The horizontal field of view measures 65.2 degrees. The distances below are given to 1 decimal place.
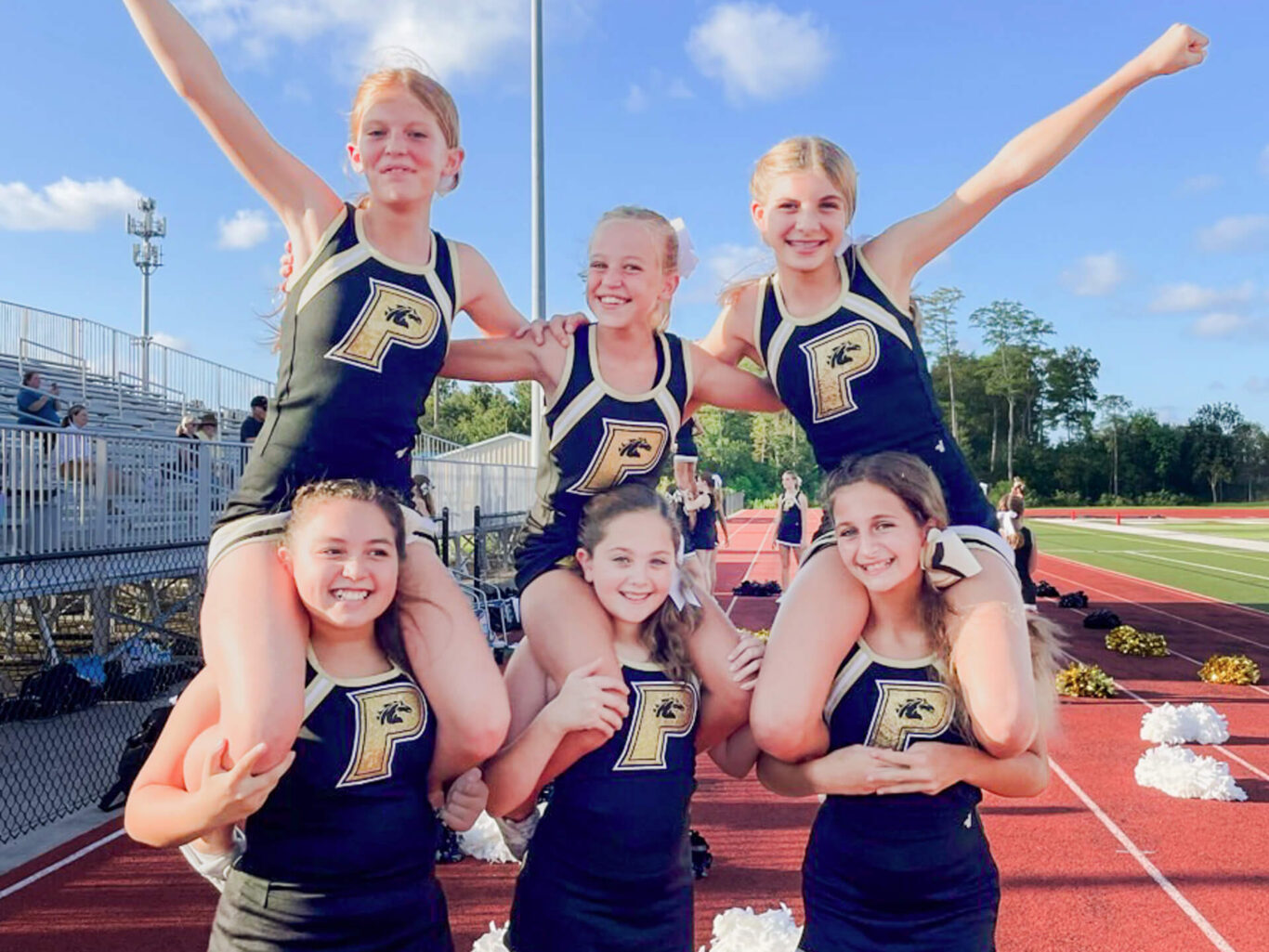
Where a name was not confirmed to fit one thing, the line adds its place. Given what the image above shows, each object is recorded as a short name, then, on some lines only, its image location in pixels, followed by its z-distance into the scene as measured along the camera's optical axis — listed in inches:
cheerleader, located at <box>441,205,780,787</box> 104.6
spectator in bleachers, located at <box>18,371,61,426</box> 382.6
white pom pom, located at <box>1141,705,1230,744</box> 298.2
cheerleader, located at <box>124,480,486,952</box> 83.9
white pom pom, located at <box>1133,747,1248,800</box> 248.8
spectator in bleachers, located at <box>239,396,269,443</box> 307.8
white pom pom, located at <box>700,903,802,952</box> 145.4
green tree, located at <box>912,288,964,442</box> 2687.0
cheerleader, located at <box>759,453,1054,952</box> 93.0
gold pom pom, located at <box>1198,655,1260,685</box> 387.9
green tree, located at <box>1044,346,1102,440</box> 2824.8
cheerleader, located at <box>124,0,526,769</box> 85.0
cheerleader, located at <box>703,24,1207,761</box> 101.7
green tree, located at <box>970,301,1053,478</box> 2775.6
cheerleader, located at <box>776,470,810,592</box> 620.1
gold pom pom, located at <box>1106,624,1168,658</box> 449.1
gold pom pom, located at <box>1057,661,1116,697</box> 362.0
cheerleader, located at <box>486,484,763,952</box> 91.4
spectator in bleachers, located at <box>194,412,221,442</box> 452.4
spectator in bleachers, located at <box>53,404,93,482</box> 312.2
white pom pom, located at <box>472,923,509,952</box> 144.5
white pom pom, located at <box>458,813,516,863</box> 207.0
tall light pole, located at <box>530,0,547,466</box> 502.9
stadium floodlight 1519.4
